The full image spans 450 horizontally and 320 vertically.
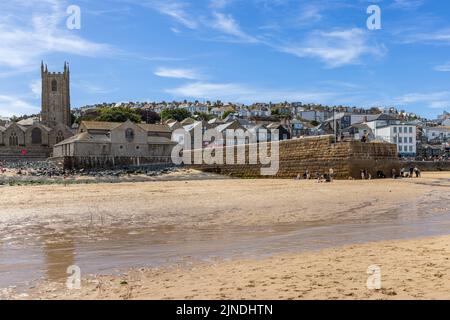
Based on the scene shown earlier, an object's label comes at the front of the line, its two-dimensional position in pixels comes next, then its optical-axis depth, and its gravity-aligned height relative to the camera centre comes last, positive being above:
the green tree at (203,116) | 141.15 +15.37
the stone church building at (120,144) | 62.44 +2.91
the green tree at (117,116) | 109.84 +11.94
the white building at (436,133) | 112.64 +7.15
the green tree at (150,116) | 131.59 +14.14
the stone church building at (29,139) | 83.31 +4.90
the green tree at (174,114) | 131.00 +14.46
